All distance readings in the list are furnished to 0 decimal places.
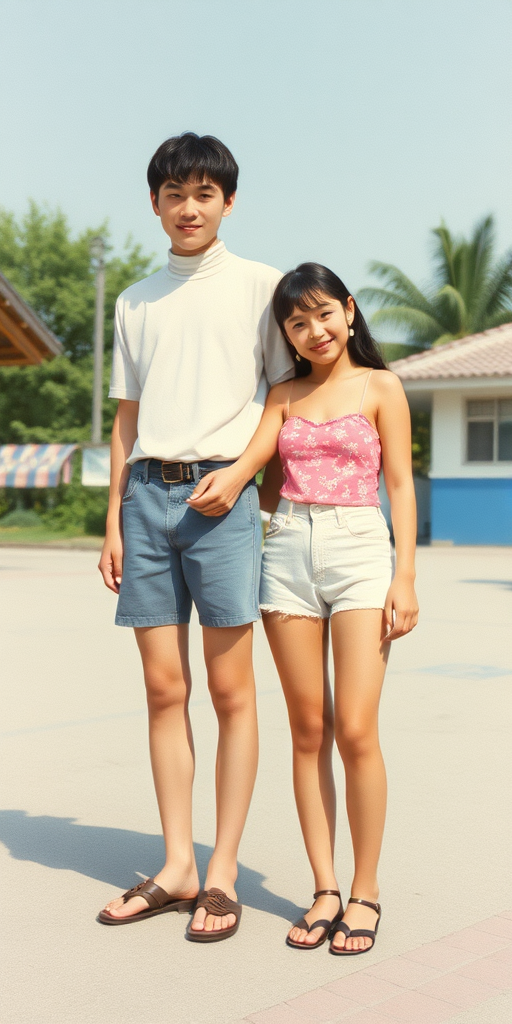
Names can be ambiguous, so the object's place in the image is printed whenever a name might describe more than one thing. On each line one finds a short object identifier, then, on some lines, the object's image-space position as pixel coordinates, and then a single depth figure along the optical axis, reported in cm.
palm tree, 3294
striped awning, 2777
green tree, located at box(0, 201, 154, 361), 3831
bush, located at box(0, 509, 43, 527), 3462
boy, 316
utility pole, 2766
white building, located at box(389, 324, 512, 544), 2525
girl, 300
